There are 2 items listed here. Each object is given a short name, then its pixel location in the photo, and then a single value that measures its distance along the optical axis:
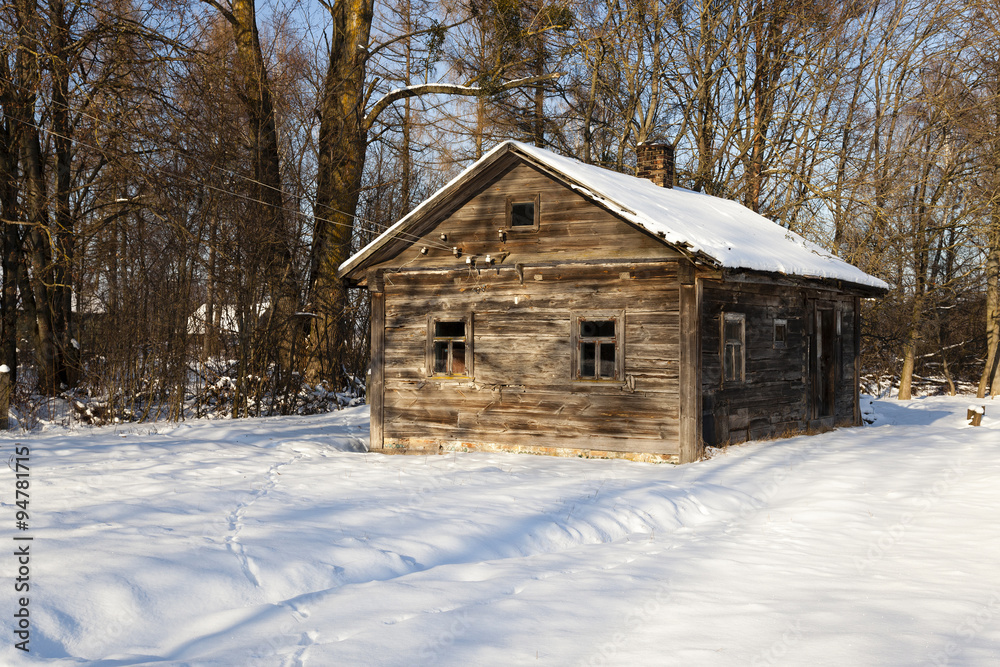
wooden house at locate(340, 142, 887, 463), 14.02
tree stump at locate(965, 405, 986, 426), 20.25
